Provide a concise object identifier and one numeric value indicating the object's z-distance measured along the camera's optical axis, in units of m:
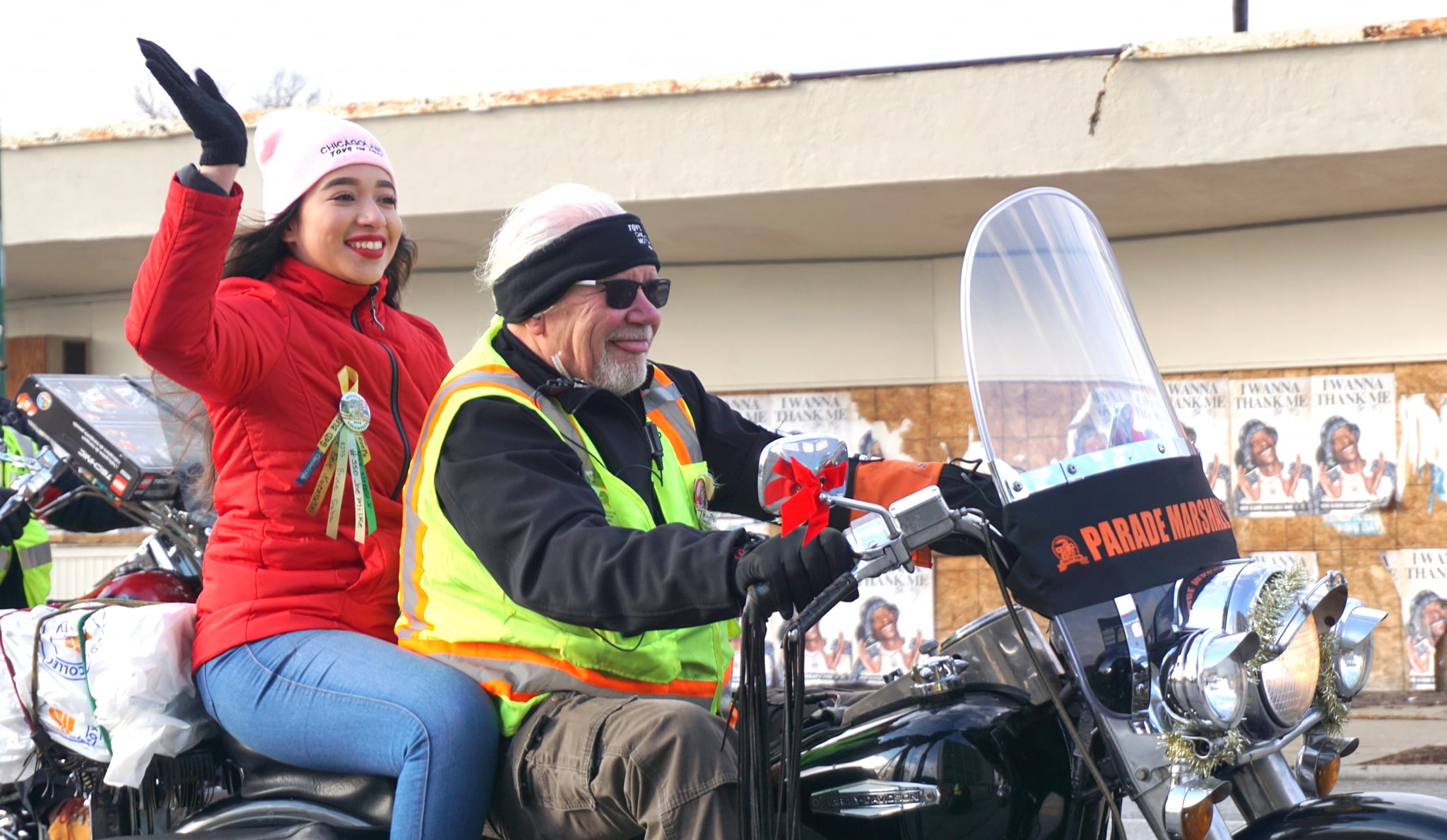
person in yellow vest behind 5.58
